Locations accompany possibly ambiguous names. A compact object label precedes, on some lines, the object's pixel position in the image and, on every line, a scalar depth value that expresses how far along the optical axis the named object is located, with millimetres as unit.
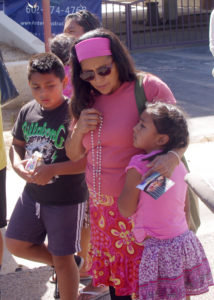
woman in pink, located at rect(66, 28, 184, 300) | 2549
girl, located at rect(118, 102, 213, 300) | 2430
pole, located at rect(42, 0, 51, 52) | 6652
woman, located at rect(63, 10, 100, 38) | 4188
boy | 2992
